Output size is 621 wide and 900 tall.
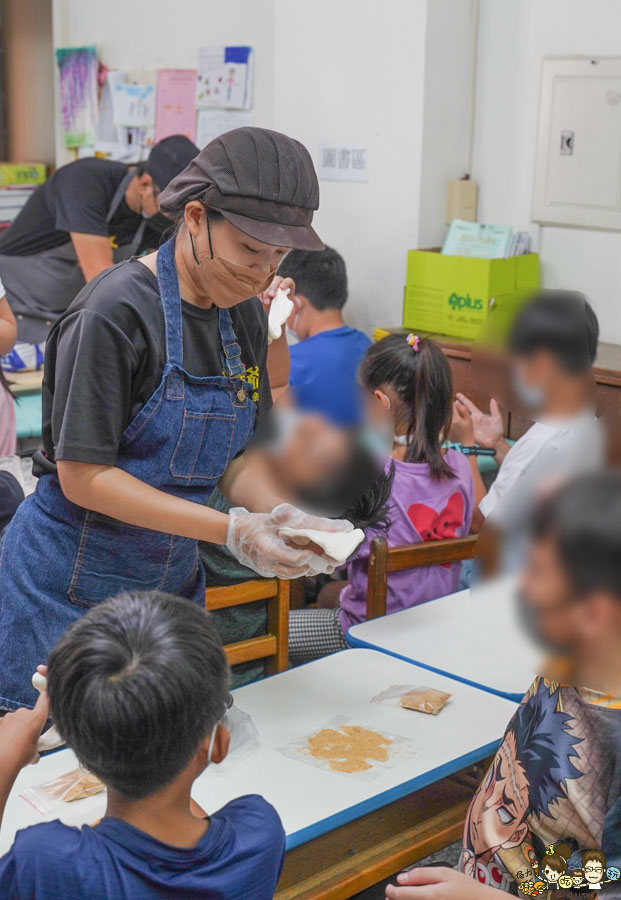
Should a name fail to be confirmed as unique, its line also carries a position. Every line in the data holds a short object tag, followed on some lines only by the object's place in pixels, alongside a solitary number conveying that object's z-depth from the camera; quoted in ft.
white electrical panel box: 11.50
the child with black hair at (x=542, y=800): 3.80
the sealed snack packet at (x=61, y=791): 4.62
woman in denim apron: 4.51
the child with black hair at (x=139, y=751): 3.19
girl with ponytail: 7.16
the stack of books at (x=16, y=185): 18.72
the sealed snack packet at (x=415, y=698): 5.69
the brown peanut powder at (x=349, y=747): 5.15
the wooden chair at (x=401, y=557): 7.22
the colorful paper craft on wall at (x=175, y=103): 15.98
